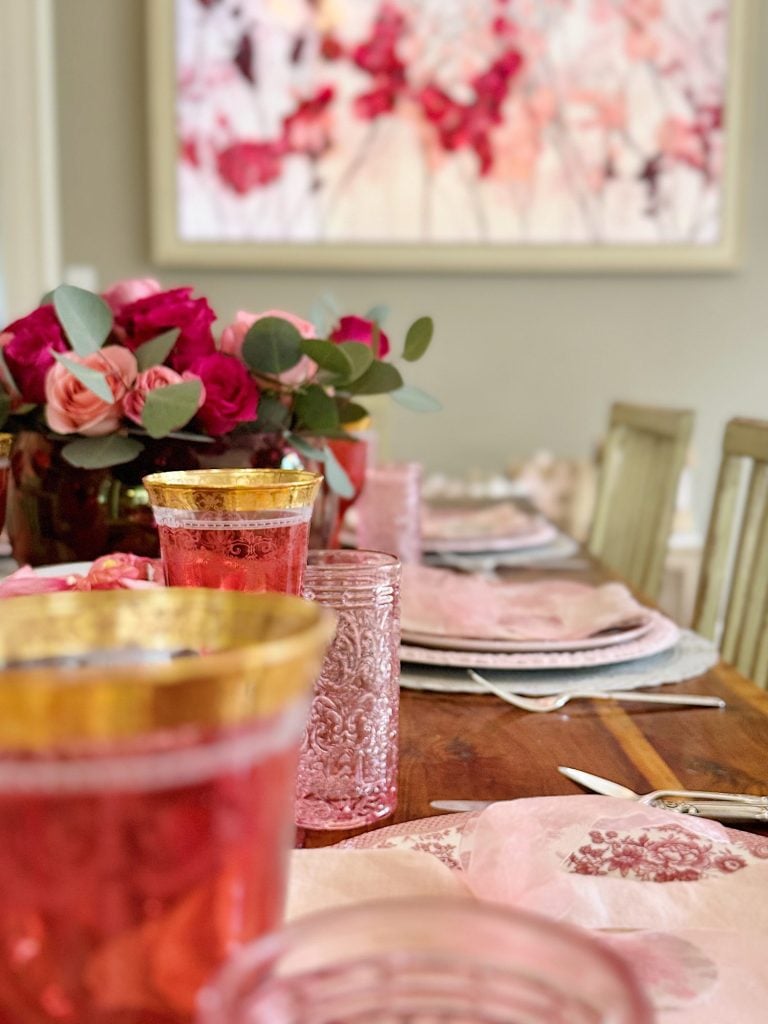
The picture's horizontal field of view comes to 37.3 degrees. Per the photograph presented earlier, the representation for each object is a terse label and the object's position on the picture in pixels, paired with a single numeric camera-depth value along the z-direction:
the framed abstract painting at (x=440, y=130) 3.00
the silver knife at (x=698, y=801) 0.58
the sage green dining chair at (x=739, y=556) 1.40
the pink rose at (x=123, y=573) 0.67
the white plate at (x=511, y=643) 0.93
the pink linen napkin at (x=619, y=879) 0.40
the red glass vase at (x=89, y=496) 0.93
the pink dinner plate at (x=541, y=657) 0.90
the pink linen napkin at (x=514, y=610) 0.98
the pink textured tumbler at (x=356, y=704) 0.59
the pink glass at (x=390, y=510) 1.36
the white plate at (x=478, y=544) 1.56
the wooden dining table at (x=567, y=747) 0.64
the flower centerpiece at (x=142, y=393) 0.88
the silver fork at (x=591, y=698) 0.81
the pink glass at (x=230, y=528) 0.56
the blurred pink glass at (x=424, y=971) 0.22
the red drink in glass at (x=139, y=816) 0.23
